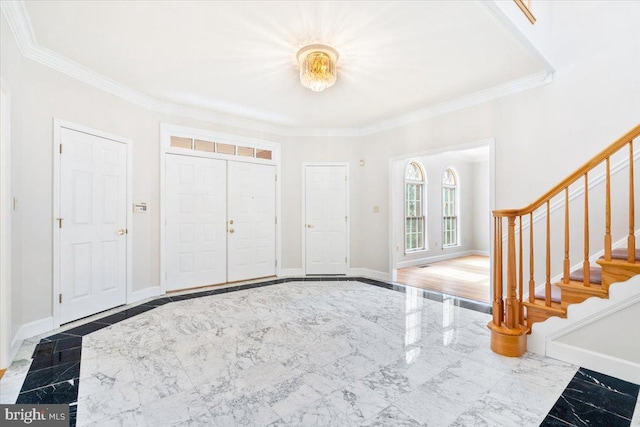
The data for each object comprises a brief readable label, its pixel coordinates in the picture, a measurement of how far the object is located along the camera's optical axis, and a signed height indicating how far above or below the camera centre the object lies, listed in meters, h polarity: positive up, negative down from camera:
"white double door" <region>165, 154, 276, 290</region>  4.23 -0.11
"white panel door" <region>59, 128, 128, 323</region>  3.05 -0.12
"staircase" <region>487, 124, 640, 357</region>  2.02 -0.50
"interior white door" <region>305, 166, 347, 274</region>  5.32 -0.10
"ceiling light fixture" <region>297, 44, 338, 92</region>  2.70 +1.41
